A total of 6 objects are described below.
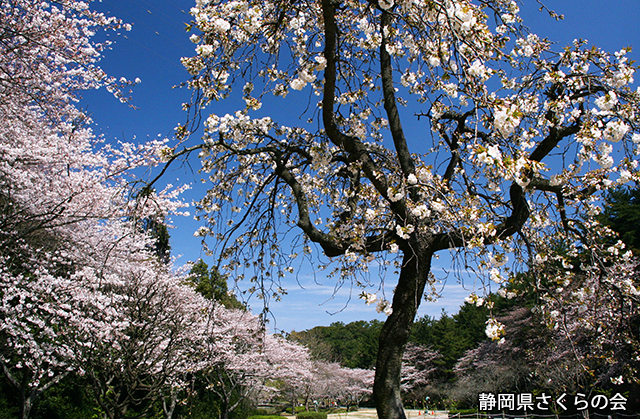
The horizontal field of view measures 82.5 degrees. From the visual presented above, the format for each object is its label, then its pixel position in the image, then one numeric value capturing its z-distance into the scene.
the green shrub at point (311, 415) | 18.86
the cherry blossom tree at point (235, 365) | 14.53
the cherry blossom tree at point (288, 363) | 18.81
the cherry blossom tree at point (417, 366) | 29.61
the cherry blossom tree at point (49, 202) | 6.56
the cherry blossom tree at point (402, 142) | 2.69
